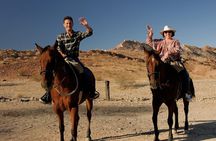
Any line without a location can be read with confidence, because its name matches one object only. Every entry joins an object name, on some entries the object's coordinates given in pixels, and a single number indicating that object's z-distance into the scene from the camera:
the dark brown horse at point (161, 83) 10.13
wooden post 23.95
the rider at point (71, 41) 10.17
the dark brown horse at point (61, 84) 8.96
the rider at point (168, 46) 11.47
